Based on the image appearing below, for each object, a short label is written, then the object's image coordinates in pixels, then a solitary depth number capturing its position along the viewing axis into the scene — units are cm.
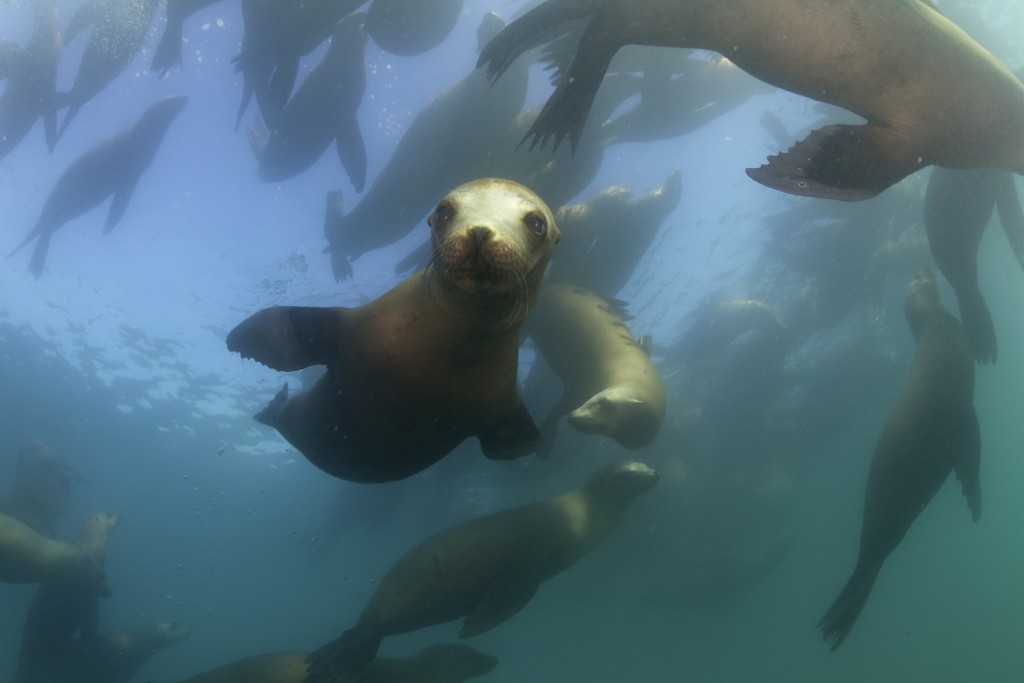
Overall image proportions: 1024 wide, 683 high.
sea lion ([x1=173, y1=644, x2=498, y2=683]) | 587
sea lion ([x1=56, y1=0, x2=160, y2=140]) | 695
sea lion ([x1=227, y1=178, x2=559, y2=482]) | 206
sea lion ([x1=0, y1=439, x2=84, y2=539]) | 1050
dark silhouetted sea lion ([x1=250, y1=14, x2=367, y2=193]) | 700
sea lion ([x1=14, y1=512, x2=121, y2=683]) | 761
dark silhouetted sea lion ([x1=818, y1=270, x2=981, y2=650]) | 547
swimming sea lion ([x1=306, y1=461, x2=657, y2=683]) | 571
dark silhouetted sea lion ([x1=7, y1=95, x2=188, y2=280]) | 834
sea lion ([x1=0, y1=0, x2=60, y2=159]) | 730
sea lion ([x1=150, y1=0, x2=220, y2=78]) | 667
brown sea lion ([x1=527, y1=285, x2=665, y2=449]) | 410
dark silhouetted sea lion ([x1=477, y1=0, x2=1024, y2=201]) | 285
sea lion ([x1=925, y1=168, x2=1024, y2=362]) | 582
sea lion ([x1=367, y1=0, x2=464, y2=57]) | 667
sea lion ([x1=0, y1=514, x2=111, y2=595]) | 675
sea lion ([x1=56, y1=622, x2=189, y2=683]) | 827
